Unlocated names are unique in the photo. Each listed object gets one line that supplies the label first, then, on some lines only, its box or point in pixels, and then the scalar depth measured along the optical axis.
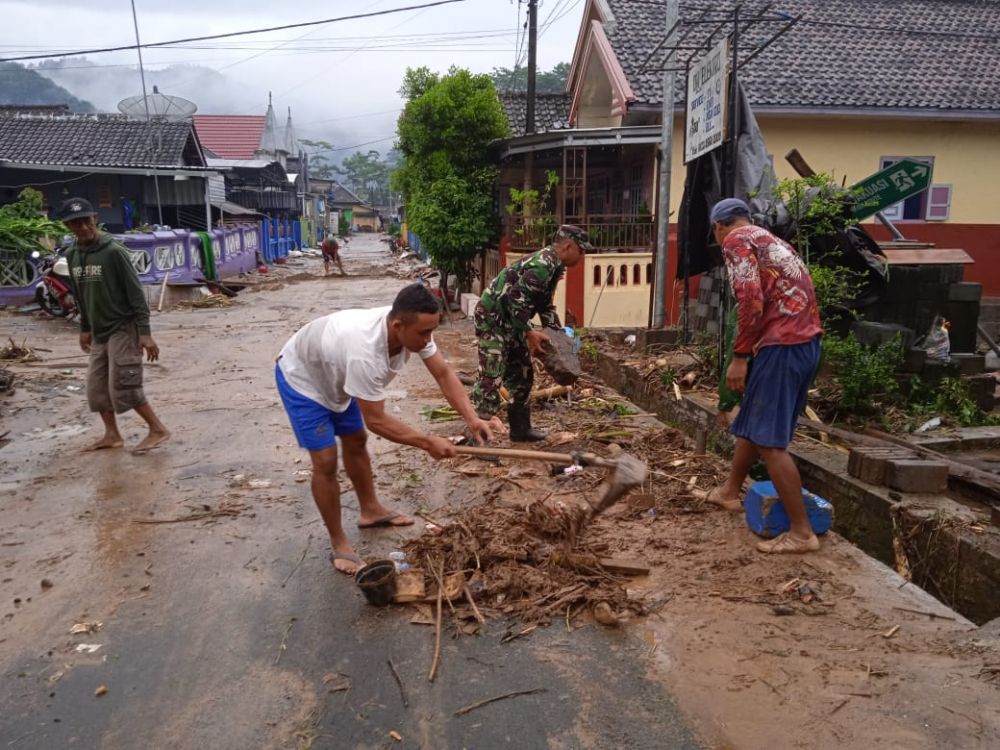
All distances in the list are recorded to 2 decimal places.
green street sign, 6.18
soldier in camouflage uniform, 5.74
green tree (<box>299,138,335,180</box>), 94.38
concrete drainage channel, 3.98
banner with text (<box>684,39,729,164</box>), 7.08
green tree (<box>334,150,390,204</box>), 113.06
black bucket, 3.47
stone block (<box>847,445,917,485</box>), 4.69
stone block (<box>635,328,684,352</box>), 9.00
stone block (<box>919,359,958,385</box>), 6.48
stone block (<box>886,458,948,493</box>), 4.51
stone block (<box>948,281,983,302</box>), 6.70
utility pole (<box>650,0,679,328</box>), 9.45
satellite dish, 23.33
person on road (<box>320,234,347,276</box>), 26.39
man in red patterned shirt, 3.94
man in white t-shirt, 3.49
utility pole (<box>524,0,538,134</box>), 16.88
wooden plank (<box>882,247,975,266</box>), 6.77
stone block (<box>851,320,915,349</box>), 6.43
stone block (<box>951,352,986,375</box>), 6.56
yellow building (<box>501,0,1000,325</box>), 13.11
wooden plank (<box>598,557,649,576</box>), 3.83
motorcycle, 13.92
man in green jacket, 5.77
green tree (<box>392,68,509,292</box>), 15.09
